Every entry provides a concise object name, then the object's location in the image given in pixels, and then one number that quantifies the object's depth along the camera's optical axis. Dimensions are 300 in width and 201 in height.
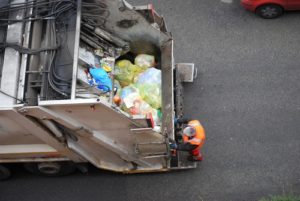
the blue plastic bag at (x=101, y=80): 11.03
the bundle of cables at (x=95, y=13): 11.55
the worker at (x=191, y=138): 11.23
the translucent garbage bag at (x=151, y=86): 12.00
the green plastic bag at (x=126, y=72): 12.61
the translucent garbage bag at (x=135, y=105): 11.46
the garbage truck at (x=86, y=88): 9.75
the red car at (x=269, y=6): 14.93
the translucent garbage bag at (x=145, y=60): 12.87
